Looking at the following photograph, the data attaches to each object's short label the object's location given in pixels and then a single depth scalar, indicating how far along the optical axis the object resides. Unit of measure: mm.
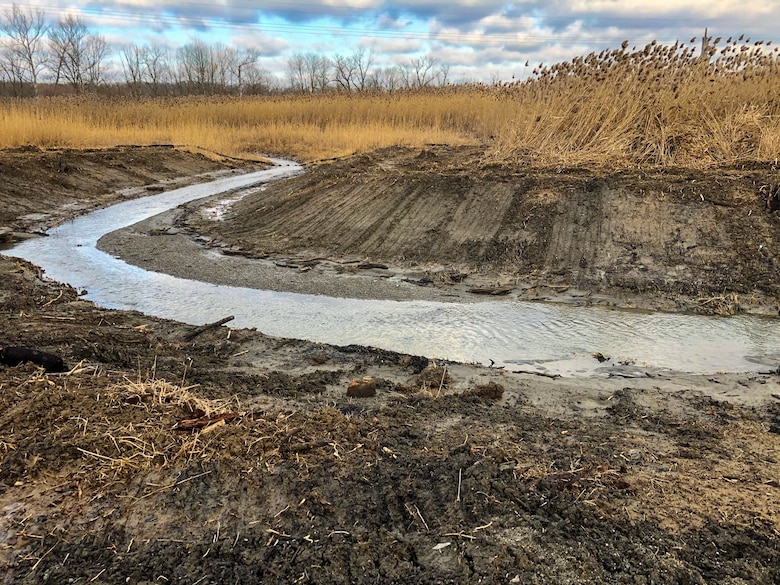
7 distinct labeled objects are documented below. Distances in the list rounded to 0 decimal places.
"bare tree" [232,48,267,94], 52909
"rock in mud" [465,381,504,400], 3977
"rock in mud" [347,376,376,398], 3855
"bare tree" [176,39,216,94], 50709
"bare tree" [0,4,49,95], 42281
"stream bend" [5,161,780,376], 5059
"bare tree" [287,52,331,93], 52750
